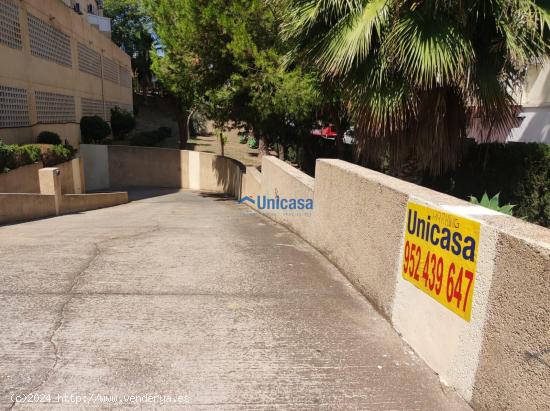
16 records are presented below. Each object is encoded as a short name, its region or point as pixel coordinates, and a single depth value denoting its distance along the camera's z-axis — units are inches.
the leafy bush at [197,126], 1662.6
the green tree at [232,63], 519.2
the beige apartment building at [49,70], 597.6
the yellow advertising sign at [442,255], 117.3
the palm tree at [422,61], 224.5
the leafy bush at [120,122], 1150.3
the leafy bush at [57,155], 600.1
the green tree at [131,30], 1697.8
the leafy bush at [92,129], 911.0
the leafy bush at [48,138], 663.1
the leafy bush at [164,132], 1397.6
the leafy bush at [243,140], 1428.4
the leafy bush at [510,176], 304.5
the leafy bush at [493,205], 233.8
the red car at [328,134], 975.9
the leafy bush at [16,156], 480.7
